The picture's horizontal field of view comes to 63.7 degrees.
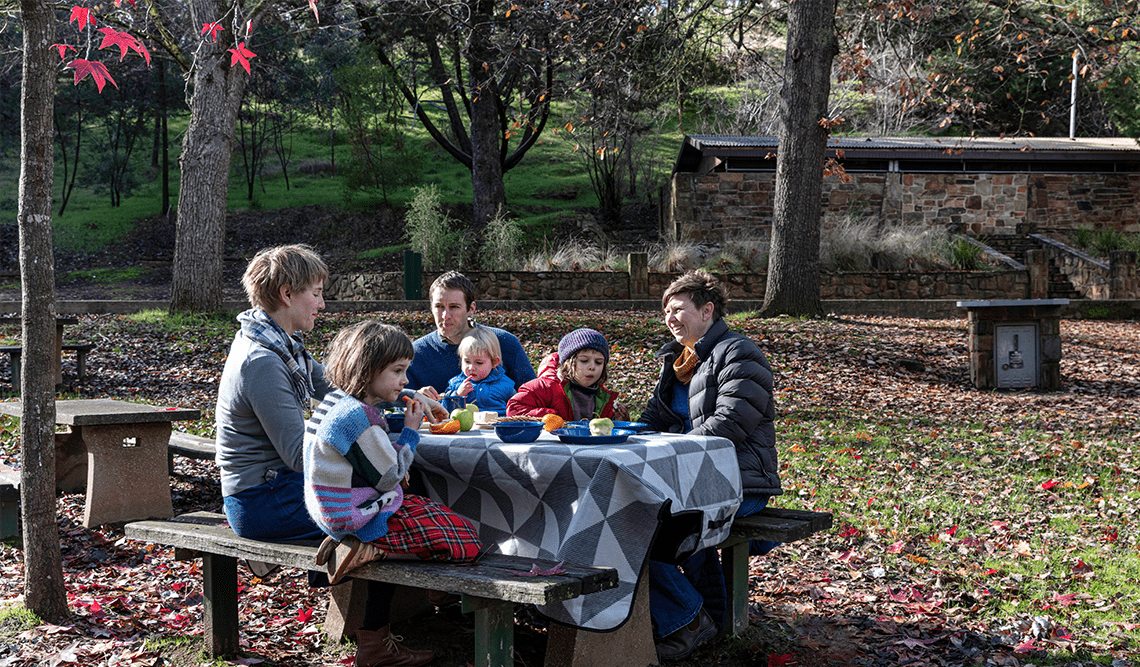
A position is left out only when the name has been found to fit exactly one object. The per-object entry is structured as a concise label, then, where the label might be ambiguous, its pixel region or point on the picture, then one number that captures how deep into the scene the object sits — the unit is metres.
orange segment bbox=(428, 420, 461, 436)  3.83
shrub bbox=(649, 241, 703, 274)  16.50
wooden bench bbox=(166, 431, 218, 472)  5.54
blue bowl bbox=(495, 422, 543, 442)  3.46
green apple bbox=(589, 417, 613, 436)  3.44
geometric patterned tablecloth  3.10
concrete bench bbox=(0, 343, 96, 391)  9.24
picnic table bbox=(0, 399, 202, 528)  5.22
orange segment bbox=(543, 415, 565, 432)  3.86
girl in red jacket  4.28
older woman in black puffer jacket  3.64
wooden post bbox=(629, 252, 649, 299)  15.56
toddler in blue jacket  4.57
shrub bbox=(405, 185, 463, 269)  17.34
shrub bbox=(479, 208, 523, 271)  17.12
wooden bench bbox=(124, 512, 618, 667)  2.79
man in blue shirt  4.90
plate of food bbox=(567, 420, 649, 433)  3.70
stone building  20.41
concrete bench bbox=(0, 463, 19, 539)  4.73
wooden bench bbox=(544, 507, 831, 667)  3.23
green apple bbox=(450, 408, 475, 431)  3.87
